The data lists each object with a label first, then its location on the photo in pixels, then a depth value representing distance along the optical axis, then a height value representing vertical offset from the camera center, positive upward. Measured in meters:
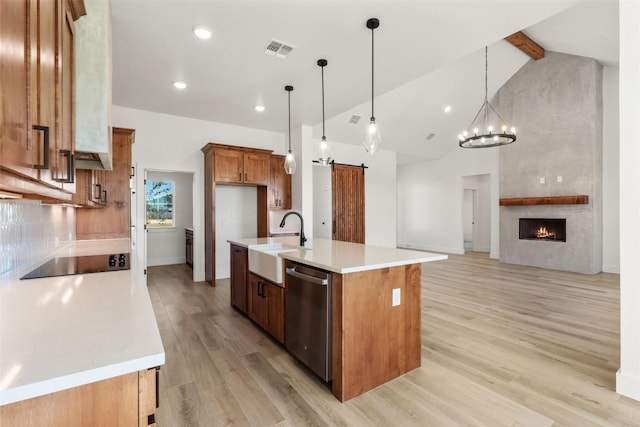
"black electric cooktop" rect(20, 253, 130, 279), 1.86 -0.35
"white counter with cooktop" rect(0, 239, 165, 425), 0.71 -0.37
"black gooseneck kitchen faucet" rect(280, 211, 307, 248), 3.30 -0.29
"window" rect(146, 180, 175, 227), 7.32 +0.26
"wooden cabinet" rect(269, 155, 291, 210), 5.88 +0.55
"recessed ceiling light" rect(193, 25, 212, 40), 2.78 +1.68
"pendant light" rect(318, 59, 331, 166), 3.44 +0.74
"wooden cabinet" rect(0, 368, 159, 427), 0.73 -0.49
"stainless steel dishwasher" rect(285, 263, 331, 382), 2.17 -0.80
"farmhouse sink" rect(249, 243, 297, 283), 2.79 -0.47
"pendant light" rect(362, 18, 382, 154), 2.90 +0.72
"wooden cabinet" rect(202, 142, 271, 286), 5.24 +0.69
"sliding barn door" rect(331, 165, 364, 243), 7.43 +0.27
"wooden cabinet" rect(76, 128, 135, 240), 3.87 +0.13
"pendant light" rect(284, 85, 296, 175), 3.95 +0.64
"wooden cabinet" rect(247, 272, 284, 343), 2.85 -0.93
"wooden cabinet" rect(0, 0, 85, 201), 0.65 +0.31
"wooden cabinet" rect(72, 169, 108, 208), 3.06 +0.27
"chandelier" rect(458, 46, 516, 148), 5.35 +2.23
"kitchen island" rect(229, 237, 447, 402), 2.06 -0.73
